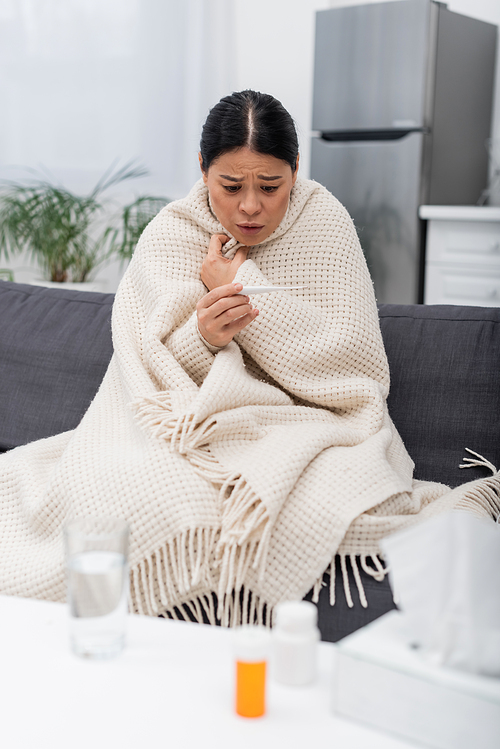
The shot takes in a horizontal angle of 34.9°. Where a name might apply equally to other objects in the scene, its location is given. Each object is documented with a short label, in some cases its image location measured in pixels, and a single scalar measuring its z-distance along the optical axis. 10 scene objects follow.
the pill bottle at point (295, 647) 0.74
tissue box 0.66
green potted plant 2.99
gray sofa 1.47
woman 1.15
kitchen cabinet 2.98
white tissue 0.70
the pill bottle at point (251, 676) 0.70
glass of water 0.78
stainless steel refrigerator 3.07
